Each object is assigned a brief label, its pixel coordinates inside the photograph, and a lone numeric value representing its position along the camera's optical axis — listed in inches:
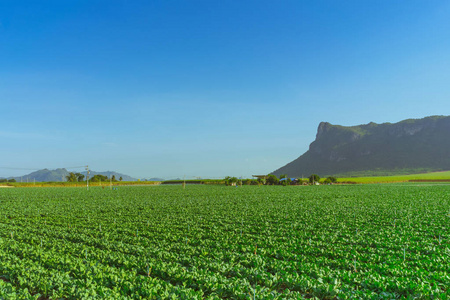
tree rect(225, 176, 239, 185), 4586.6
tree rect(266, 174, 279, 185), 4692.4
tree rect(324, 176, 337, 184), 4653.5
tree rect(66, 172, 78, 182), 6028.5
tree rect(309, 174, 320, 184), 4700.3
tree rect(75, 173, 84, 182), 6336.1
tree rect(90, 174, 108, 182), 5909.9
